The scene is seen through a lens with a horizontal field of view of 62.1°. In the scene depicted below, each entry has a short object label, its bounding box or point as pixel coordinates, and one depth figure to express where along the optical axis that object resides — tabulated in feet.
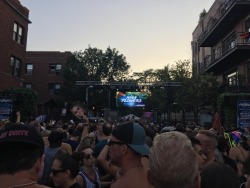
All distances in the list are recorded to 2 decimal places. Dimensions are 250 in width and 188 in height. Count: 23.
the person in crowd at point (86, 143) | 11.71
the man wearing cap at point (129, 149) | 6.09
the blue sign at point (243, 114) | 31.49
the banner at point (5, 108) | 36.71
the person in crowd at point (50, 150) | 10.82
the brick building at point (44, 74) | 101.69
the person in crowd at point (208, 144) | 10.23
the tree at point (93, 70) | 99.70
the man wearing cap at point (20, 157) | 4.69
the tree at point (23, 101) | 48.89
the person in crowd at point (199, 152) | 9.55
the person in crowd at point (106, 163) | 9.79
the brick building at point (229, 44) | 51.49
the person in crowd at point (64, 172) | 8.54
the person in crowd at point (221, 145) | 13.21
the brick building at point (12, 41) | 56.06
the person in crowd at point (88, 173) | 9.40
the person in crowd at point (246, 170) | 7.74
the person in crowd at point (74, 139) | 15.39
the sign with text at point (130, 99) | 79.89
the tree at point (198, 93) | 62.56
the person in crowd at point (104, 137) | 12.80
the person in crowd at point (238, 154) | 12.99
